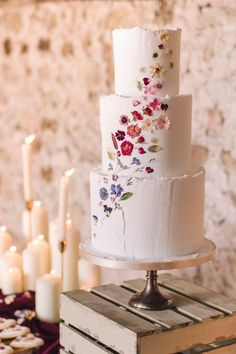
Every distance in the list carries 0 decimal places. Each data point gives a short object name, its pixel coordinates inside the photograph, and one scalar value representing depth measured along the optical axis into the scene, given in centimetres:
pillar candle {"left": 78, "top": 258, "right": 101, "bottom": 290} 273
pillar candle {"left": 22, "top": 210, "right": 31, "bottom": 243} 295
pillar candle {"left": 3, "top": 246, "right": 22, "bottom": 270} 285
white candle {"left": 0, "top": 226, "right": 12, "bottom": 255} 297
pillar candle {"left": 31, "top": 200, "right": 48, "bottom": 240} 294
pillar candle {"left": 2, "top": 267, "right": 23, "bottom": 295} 278
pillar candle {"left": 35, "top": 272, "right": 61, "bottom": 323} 251
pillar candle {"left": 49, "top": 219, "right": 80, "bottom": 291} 270
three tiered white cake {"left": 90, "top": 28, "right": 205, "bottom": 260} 192
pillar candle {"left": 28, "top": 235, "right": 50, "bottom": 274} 279
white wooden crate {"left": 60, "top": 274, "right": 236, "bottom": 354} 191
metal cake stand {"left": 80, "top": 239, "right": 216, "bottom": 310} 190
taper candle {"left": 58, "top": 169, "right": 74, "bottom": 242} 261
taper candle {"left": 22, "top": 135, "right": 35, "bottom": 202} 287
